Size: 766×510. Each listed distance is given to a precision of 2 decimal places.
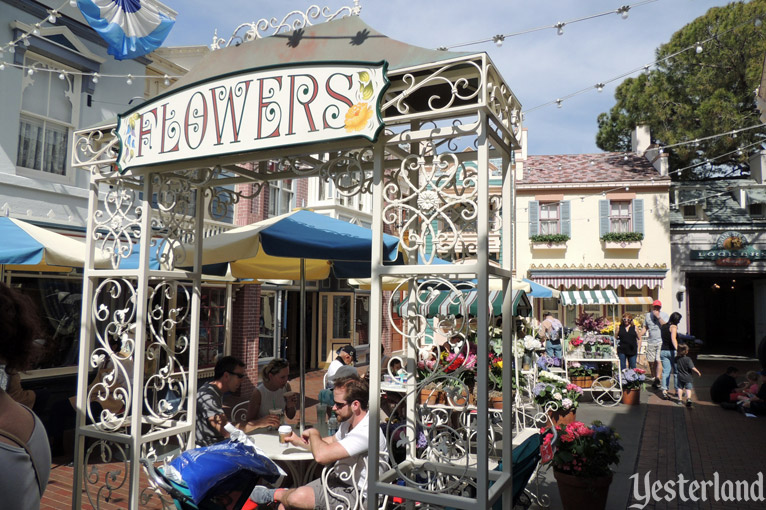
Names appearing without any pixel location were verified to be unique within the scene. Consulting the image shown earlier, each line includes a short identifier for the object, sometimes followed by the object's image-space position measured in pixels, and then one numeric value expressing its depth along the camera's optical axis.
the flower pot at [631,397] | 10.43
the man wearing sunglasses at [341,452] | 3.54
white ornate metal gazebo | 2.98
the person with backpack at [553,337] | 13.15
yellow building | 20.14
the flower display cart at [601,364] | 10.41
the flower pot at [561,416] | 7.01
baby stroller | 2.95
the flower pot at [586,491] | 4.57
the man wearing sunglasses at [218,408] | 4.59
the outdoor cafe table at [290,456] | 4.05
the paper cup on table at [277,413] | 4.89
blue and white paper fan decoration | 5.36
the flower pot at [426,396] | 6.72
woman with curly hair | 1.69
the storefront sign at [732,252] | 19.55
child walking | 10.20
